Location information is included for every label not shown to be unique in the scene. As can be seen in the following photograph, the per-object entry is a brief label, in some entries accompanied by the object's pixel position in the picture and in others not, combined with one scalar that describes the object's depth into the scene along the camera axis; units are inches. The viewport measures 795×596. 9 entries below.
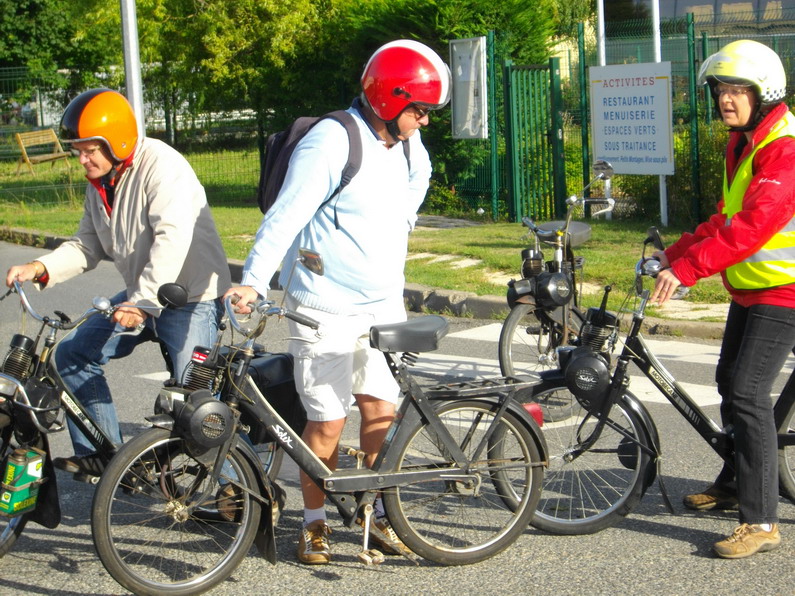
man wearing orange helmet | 167.8
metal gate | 542.4
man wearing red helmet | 154.9
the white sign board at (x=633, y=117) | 470.3
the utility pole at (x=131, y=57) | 458.9
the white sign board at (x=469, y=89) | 548.1
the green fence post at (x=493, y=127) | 553.9
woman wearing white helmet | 159.0
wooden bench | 771.4
